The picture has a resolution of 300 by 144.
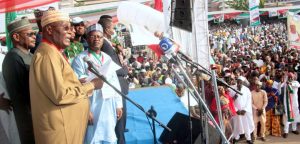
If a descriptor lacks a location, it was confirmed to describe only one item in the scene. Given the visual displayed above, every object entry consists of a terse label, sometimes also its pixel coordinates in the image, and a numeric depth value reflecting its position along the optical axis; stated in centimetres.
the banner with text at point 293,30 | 1374
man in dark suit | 405
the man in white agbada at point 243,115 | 779
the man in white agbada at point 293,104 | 848
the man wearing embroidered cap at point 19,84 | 291
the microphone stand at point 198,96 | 329
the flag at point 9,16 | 524
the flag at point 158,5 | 963
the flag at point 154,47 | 831
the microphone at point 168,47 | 336
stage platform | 539
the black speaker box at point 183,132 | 409
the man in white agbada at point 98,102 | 362
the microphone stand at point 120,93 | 300
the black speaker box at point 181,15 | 420
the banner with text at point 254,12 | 1944
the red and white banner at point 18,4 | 474
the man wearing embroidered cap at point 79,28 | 430
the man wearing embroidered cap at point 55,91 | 257
